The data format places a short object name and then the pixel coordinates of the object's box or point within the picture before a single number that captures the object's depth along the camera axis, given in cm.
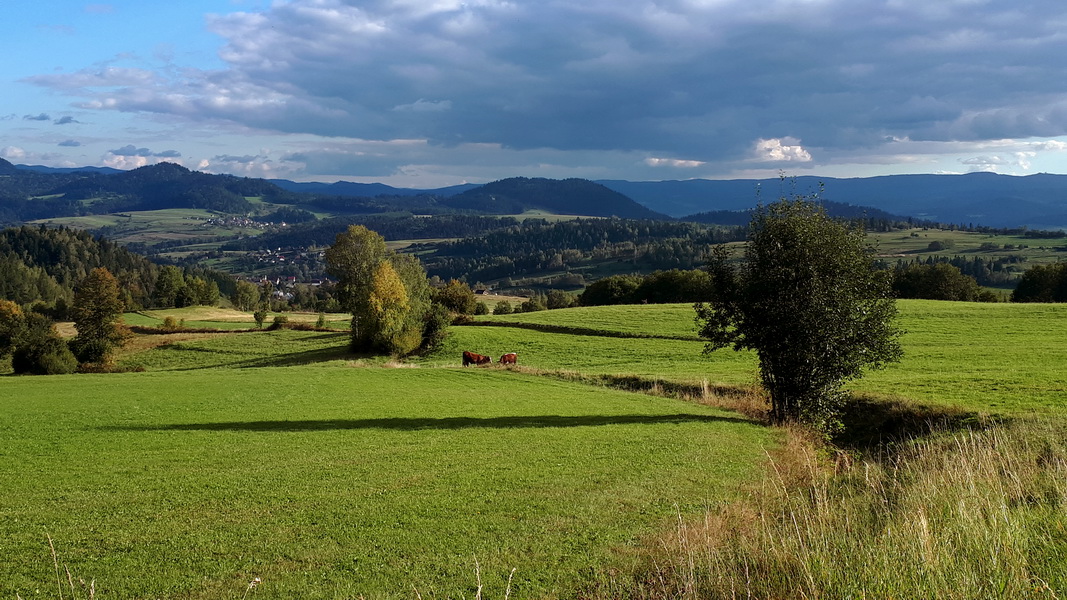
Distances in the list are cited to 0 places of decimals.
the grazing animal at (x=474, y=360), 5400
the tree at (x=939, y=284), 10038
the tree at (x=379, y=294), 6694
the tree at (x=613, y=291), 11775
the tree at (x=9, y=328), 7788
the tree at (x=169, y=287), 16175
